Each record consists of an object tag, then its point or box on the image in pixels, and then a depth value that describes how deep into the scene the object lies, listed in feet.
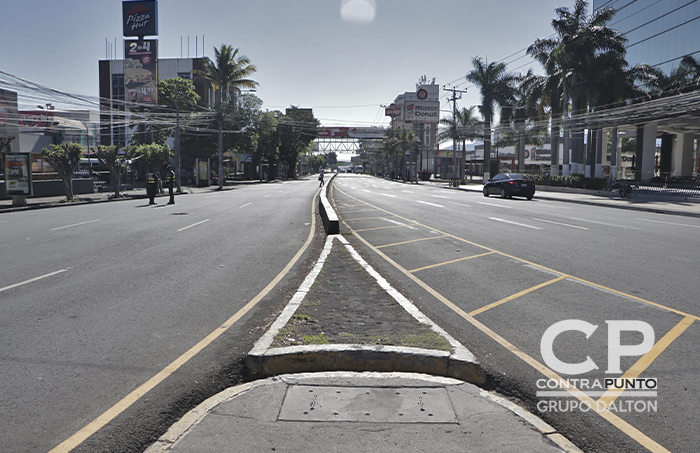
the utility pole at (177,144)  130.31
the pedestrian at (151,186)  83.61
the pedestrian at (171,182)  81.97
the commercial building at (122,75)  244.63
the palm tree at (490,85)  192.03
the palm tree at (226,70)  179.11
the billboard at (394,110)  470.72
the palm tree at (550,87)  149.89
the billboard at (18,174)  86.22
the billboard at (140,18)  201.57
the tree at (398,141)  280.31
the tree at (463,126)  211.61
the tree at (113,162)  100.87
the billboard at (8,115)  131.53
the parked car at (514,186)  98.53
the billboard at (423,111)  295.89
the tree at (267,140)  215.10
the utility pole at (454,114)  193.06
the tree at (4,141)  86.43
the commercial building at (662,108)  124.36
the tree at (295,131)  263.70
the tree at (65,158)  88.17
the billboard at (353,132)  385.29
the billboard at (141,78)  194.90
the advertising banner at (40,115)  194.43
